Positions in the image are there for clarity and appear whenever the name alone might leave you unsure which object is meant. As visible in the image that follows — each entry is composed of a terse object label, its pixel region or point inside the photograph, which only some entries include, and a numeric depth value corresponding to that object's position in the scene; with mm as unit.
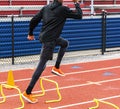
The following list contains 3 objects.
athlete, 6598
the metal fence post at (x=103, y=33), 13180
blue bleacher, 11195
